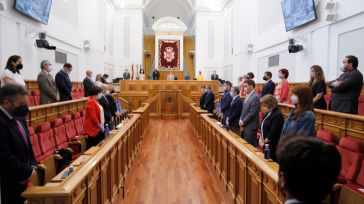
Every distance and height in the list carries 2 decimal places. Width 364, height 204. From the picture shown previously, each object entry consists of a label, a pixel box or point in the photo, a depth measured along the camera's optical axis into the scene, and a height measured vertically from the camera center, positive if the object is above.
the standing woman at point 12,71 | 4.05 +0.20
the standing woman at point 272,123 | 3.30 -0.40
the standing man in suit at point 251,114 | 4.35 -0.41
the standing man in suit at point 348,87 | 3.85 +0.01
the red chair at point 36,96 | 6.65 -0.24
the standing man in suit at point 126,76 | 16.42 +0.58
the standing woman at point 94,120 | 3.95 -0.45
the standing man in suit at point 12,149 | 1.96 -0.43
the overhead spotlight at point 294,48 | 8.27 +1.10
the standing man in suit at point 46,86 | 5.11 +0.00
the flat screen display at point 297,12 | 7.44 +1.99
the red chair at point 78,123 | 5.53 -0.70
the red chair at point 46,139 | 4.00 -0.74
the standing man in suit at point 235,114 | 5.02 -0.46
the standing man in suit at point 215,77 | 16.68 +0.55
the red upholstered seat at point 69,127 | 5.00 -0.70
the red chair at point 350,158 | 2.97 -0.72
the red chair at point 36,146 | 3.75 -0.77
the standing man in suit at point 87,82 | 6.85 +0.10
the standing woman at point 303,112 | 2.56 -0.22
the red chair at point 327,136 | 3.66 -0.61
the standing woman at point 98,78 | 7.04 +0.19
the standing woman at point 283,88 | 5.80 -0.02
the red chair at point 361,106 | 5.29 -0.33
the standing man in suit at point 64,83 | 5.74 +0.06
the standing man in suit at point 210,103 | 8.63 -0.47
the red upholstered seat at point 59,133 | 4.46 -0.73
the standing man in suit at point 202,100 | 9.28 -0.43
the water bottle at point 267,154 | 2.62 -0.59
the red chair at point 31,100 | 6.31 -0.31
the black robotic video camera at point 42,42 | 7.62 +1.12
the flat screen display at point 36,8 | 6.58 +1.83
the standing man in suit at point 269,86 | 6.29 +0.02
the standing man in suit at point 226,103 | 5.94 -0.32
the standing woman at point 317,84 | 4.18 +0.05
